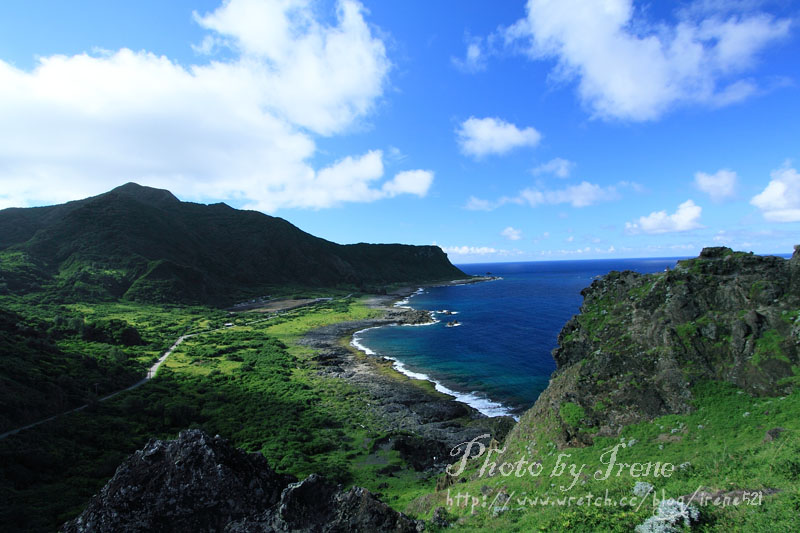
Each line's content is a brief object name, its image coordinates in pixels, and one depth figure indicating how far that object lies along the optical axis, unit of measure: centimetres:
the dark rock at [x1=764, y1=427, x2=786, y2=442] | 1533
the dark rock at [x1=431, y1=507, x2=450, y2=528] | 1619
